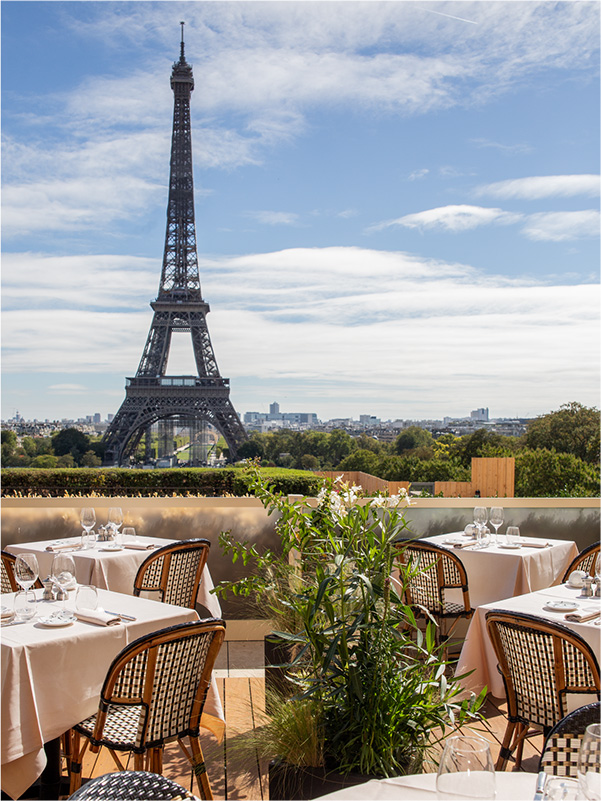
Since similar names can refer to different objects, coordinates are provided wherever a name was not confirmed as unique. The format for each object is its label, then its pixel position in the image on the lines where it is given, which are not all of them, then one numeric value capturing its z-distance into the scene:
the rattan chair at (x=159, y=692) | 2.34
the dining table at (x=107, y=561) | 4.28
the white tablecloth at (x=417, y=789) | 1.35
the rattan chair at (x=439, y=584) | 4.06
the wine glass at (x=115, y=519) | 4.74
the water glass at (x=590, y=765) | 1.02
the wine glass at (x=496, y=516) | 4.87
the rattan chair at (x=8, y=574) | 3.67
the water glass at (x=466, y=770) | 0.95
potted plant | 1.79
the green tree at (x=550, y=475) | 13.59
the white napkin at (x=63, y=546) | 4.55
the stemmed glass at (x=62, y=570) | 3.04
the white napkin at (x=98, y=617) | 2.76
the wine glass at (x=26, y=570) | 3.00
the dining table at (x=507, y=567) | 4.36
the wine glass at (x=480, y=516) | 4.78
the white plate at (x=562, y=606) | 3.05
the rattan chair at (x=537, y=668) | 2.48
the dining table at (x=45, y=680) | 2.45
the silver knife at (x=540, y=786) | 1.31
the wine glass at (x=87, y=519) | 4.53
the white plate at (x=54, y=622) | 2.72
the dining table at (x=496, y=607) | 3.09
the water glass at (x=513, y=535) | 4.75
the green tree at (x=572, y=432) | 21.27
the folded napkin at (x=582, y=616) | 2.91
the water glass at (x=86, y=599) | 2.87
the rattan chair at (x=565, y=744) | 1.55
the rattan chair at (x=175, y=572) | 4.11
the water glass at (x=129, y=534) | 4.76
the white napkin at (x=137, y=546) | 4.59
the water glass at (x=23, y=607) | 2.82
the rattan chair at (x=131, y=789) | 1.36
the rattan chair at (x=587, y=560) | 4.01
